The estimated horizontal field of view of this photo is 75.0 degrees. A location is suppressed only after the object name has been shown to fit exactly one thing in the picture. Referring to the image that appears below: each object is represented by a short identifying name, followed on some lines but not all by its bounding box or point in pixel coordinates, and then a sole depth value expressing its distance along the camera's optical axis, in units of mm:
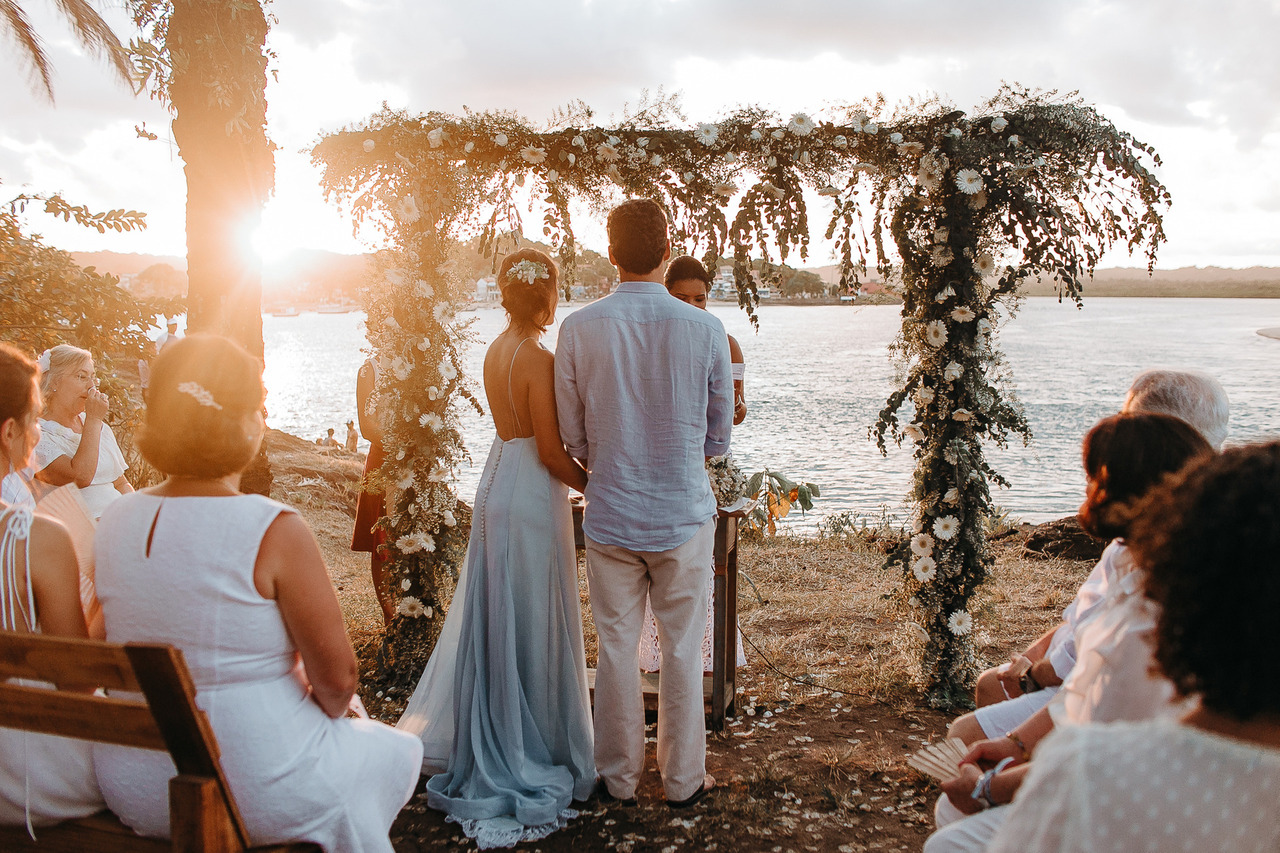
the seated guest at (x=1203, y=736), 1106
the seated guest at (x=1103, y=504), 1886
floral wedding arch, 4023
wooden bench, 1539
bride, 3293
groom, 3029
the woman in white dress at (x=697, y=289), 3885
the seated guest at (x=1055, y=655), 2453
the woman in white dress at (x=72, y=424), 3846
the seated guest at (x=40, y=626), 1827
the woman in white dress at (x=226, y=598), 1772
